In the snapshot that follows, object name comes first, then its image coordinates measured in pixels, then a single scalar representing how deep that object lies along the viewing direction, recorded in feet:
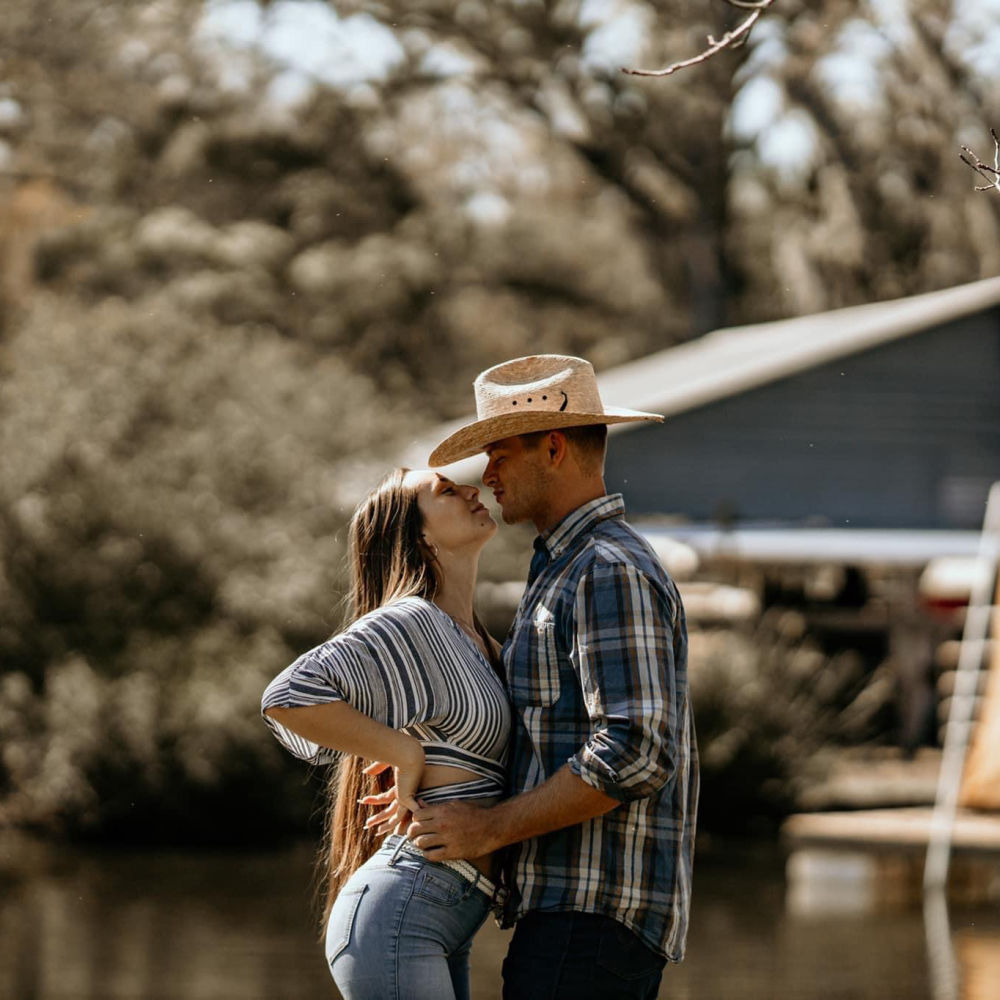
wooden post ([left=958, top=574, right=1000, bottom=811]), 77.59
